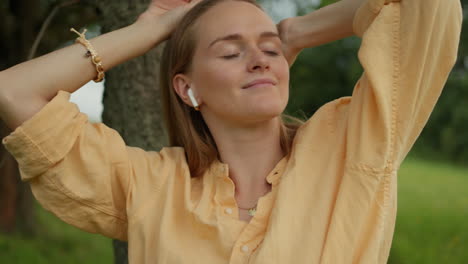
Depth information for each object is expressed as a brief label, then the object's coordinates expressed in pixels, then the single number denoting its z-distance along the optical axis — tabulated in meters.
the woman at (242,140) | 2.00
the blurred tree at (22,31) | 4.97
